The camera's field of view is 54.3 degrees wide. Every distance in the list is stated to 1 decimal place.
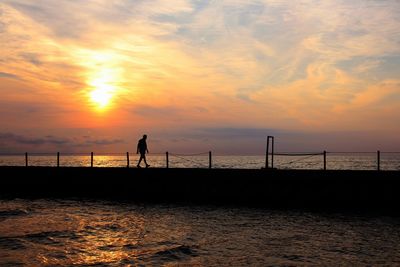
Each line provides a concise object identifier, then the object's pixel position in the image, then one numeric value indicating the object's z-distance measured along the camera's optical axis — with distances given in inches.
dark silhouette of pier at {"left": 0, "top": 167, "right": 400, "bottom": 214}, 808.3
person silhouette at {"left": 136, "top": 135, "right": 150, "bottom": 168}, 1067.3
